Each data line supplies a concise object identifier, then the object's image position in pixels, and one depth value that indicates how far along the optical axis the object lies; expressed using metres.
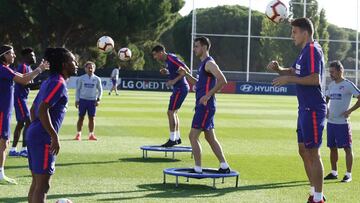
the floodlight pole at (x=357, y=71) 59.11
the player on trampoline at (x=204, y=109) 11.77
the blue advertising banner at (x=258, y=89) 58.31
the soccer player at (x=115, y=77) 46.09
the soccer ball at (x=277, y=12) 16.56
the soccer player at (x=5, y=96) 11.39
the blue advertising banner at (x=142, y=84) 58.94
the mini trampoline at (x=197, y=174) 11.33
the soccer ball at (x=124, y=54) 22.28
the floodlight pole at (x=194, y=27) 57.50
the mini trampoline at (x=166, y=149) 14.77
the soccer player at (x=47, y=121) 7.87
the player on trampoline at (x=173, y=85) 15.65
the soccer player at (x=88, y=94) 19.20
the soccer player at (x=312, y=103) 9.44
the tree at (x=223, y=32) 70.32
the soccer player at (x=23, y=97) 14.07
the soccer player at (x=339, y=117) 12.76
